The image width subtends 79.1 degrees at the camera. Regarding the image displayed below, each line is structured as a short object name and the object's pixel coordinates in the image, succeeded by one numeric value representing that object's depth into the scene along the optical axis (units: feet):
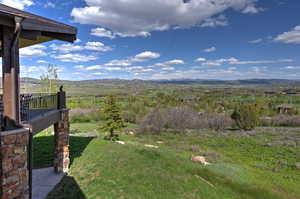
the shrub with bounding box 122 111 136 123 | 144.46
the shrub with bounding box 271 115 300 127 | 128.99
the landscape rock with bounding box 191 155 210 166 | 44.24
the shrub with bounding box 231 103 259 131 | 108.88
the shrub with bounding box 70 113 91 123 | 139.23
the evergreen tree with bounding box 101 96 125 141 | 70.64
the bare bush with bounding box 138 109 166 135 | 103.61
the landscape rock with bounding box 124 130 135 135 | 100.01
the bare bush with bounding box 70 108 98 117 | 146.88
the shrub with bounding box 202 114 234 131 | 118.93
